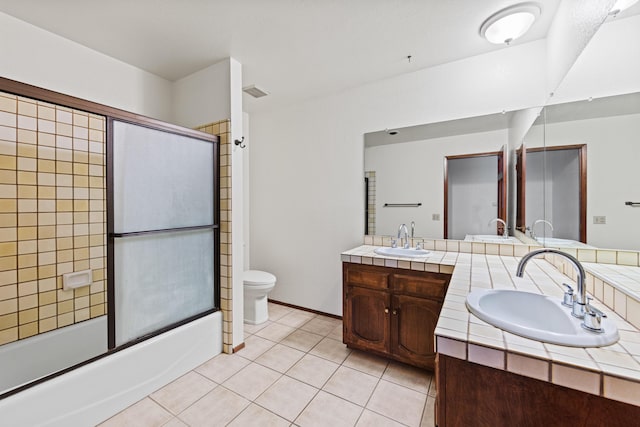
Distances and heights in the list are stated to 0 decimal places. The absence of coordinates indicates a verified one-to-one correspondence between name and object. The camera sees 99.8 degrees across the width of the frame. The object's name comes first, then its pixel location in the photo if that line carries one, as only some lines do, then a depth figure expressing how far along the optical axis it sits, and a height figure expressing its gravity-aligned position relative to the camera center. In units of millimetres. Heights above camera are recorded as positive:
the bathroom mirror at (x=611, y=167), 1071 +201
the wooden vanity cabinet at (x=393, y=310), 1837 -707
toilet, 2727 -855
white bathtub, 1302 -963
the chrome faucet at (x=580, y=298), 921 -292
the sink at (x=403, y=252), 2176 -319
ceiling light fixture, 1619 +1206
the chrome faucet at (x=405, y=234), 2398 -181
